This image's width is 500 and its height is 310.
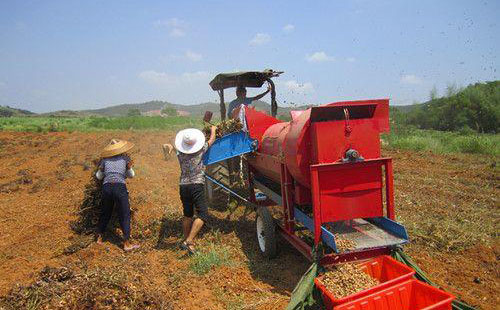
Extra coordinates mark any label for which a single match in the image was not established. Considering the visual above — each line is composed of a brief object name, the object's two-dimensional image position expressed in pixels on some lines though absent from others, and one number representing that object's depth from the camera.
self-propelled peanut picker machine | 3.45
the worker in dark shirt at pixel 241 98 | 7.96
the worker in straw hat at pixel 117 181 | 5.89
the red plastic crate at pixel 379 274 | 3.29
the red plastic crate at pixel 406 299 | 3.14
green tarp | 3.44
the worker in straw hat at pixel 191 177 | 5.84
